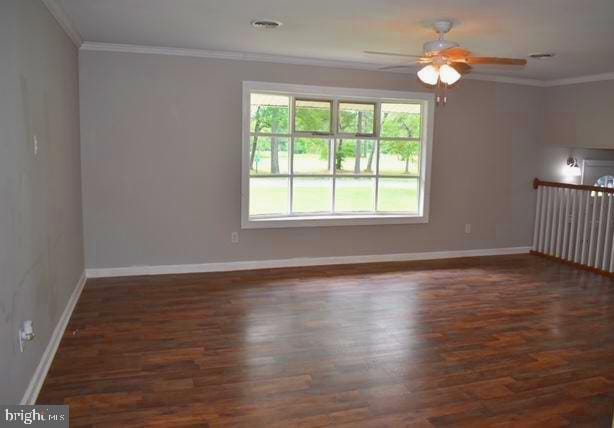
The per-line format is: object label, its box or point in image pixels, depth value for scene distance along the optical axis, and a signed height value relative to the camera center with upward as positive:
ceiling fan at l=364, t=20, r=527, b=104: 3.65 +0.78
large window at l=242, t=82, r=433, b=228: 5.79 +0.09
